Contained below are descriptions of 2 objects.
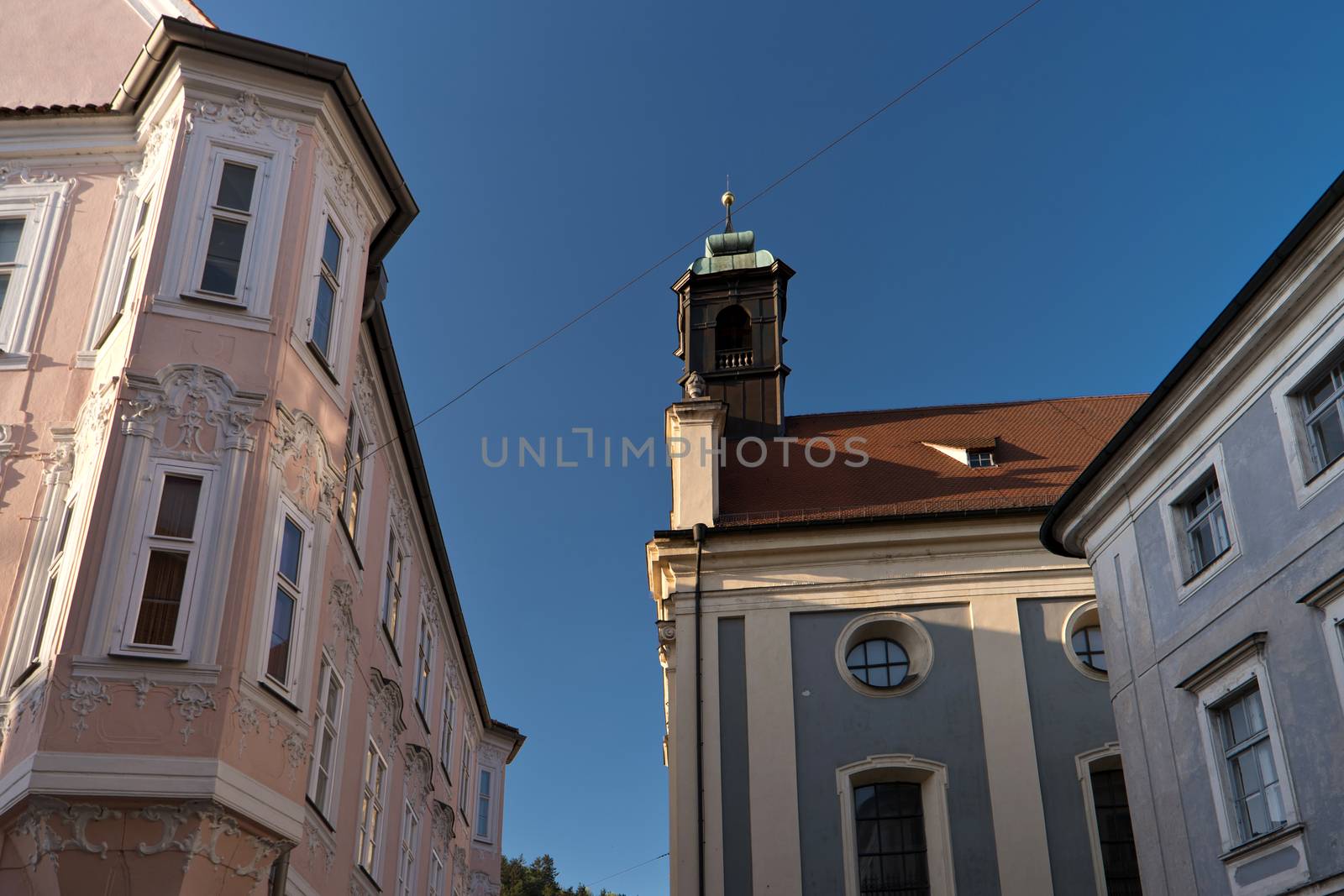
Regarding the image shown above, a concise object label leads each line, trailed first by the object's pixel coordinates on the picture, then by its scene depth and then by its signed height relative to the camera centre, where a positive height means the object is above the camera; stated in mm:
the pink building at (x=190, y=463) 10469 +5566
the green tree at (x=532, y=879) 53094 +8082
